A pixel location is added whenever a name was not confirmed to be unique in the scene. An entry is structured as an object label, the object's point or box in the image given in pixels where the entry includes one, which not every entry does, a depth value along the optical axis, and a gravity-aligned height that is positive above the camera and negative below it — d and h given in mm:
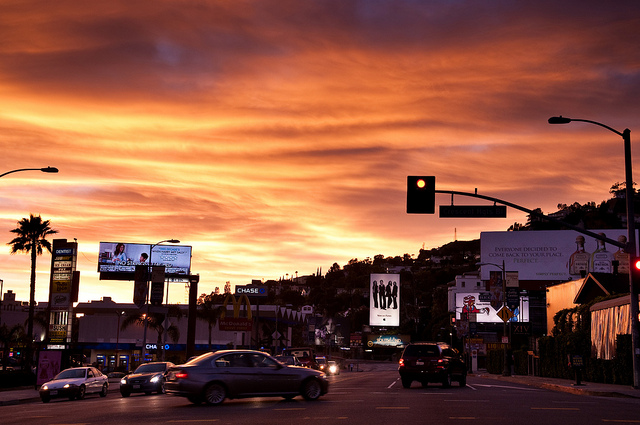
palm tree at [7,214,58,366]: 70875 +7972
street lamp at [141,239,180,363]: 69575 -2629
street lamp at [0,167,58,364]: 32281 +6554
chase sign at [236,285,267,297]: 94562 +4333
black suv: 32125 -1574
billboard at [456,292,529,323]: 124688 +3774
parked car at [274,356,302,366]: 35238 -1709
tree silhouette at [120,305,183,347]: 88750 +249
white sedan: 31000 -2749
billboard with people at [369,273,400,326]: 184875 +6934
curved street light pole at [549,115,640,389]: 30188 +2342
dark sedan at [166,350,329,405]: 21188 -1582
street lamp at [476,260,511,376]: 58250 +2152
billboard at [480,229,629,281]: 118062 +12773
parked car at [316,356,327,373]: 63638 -3401
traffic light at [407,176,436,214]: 27016 +4850
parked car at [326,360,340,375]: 74812 -4364
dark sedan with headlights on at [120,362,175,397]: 33312 -2730
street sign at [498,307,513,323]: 57219 +1198
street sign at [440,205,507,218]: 28359 +4512
